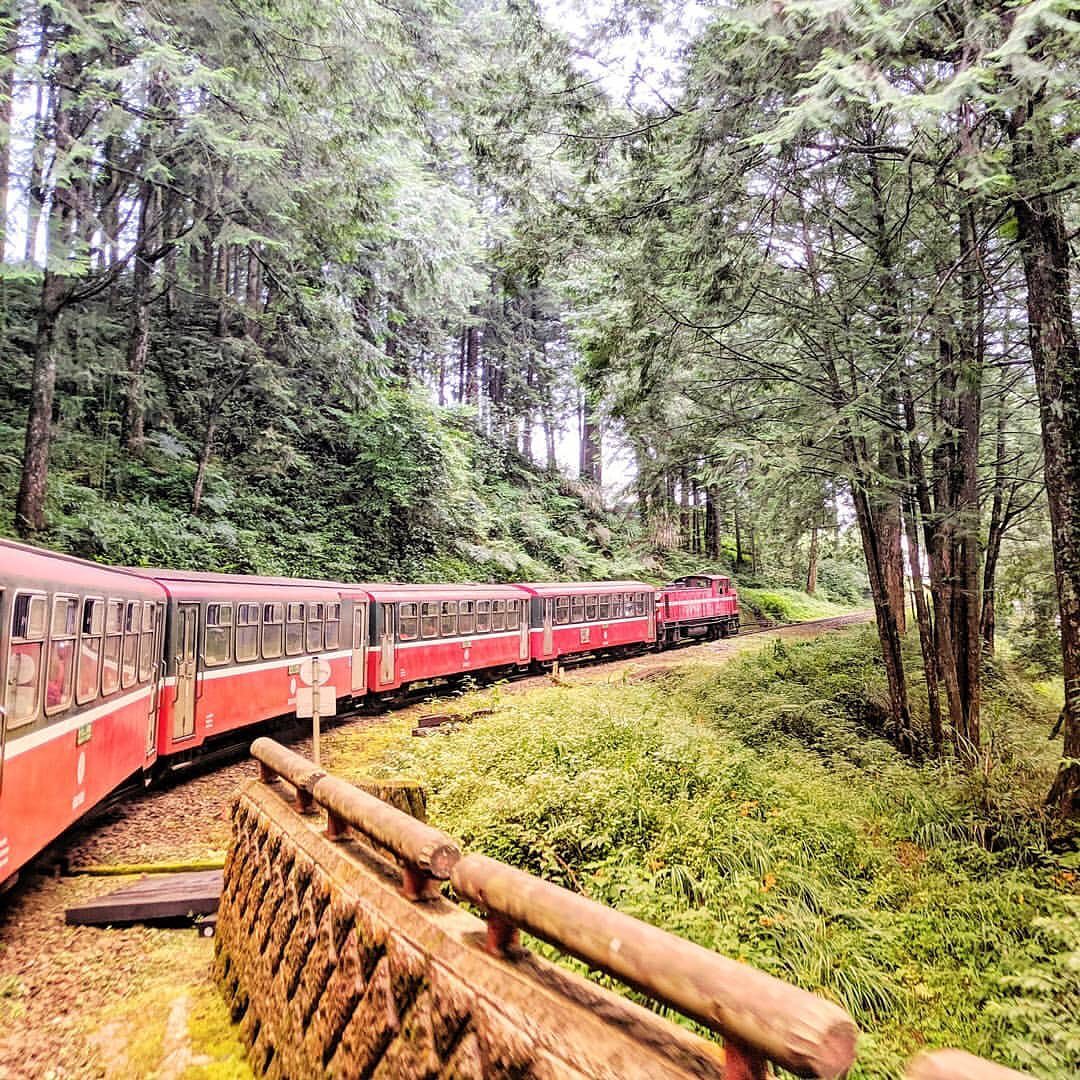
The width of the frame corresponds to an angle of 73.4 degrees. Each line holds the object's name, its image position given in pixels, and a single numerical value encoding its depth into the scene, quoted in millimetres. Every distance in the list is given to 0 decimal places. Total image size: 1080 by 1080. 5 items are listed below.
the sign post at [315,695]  8172
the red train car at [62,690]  4871
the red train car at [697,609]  26028
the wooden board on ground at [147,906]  5555
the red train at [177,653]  5133
